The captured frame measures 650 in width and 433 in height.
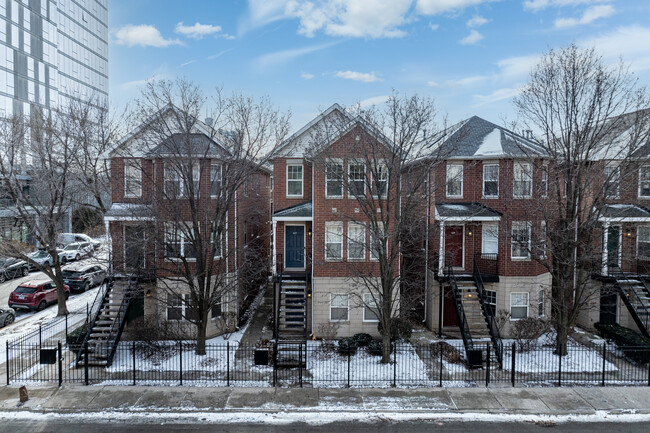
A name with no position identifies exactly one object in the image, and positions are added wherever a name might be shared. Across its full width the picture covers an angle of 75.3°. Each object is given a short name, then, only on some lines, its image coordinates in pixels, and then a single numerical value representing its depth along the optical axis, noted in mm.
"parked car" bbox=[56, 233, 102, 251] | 39300
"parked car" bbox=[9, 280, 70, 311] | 22156
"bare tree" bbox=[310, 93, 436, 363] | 15414
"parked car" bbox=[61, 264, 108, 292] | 26469
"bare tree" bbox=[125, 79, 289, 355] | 15734
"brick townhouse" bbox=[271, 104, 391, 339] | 17578
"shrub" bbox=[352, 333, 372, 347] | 17266
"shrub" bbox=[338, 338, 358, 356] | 16562
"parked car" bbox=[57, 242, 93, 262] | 35153
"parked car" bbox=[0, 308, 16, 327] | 19634
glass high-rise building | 54250
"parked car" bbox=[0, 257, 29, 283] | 26703
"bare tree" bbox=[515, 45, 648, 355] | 15133
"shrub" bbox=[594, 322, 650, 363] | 15223
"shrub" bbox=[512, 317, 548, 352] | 18047
